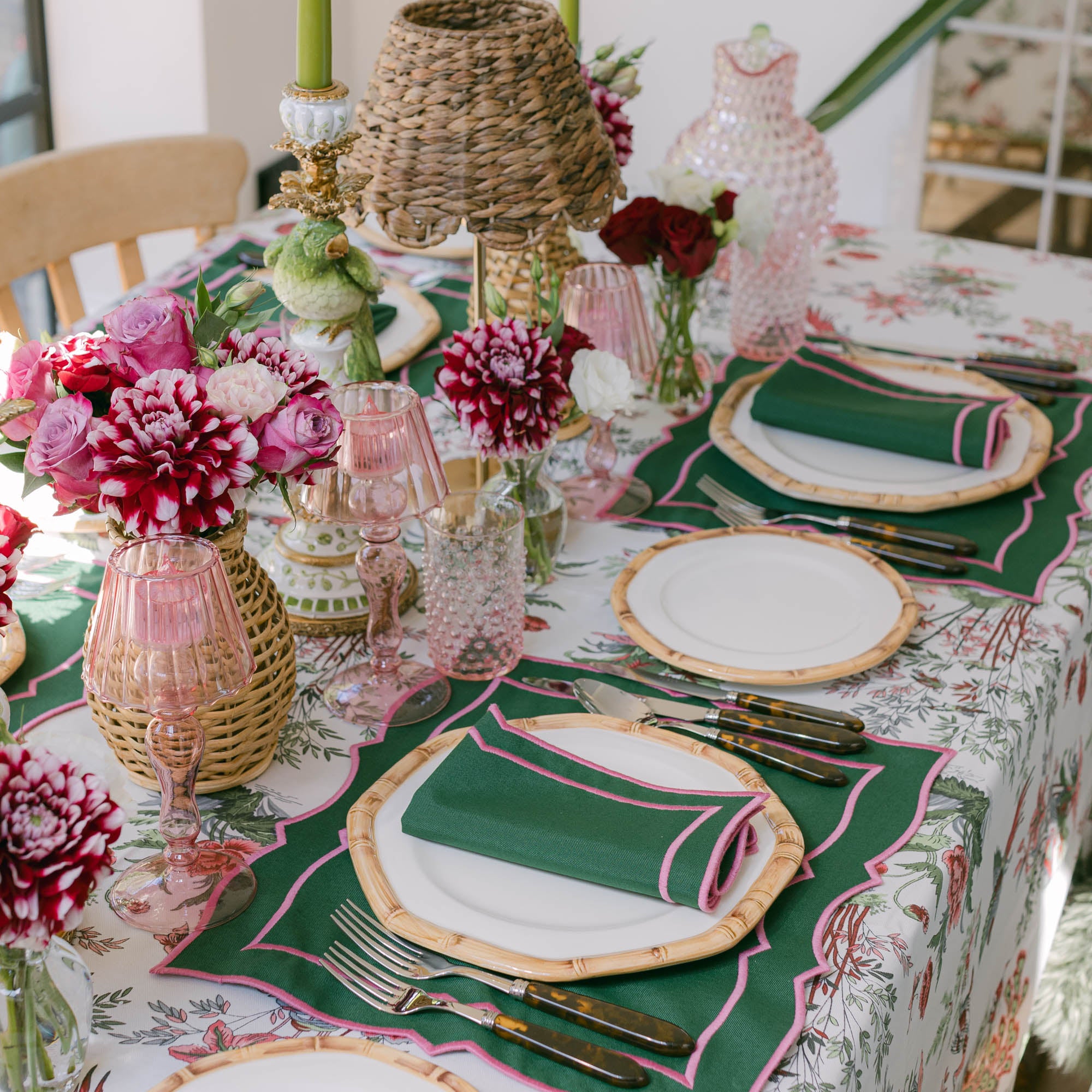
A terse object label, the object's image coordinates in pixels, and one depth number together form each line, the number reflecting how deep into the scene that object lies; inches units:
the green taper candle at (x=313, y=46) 38.9
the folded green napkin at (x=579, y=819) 32.2
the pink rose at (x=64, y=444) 31.2
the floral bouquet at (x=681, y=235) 54.5
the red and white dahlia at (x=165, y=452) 31.2
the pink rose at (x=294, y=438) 33.0
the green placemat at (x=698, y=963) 29.2
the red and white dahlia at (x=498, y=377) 42.1
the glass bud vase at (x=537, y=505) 45.7
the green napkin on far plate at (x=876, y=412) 52.6
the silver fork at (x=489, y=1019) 28.5
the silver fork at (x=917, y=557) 47.4
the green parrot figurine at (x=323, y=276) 42.0
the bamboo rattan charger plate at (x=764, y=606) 42.2
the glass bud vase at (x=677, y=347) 56.6
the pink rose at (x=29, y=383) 32.4
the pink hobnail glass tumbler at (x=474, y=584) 40.7
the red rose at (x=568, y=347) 45.2
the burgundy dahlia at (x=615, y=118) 55.5
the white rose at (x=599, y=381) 45.6
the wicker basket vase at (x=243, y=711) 35.9
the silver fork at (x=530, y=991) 29.1
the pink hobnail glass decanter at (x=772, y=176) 62.6
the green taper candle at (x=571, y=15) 53.5
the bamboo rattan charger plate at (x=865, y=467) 51.2
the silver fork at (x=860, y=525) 48.7
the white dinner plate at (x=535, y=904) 30.9
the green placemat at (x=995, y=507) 47.8
